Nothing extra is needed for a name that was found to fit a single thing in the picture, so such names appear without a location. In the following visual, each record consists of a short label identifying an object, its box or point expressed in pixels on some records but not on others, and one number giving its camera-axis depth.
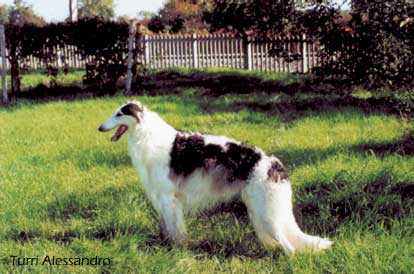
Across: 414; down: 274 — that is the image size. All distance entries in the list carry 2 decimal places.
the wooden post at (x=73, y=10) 20.91
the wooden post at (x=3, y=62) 13.15
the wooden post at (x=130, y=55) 13.77
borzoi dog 3.97
